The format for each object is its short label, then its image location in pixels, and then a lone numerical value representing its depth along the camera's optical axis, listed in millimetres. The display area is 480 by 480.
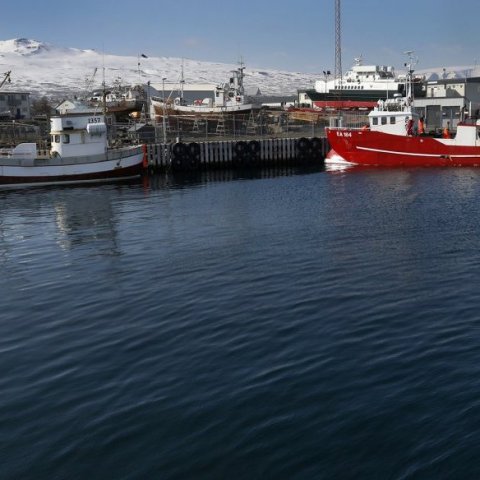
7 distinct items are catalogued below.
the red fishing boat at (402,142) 56750
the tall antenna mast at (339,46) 109812
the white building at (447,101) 80250
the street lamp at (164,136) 64119
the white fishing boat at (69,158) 52938
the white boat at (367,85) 104812
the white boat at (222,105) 90688
